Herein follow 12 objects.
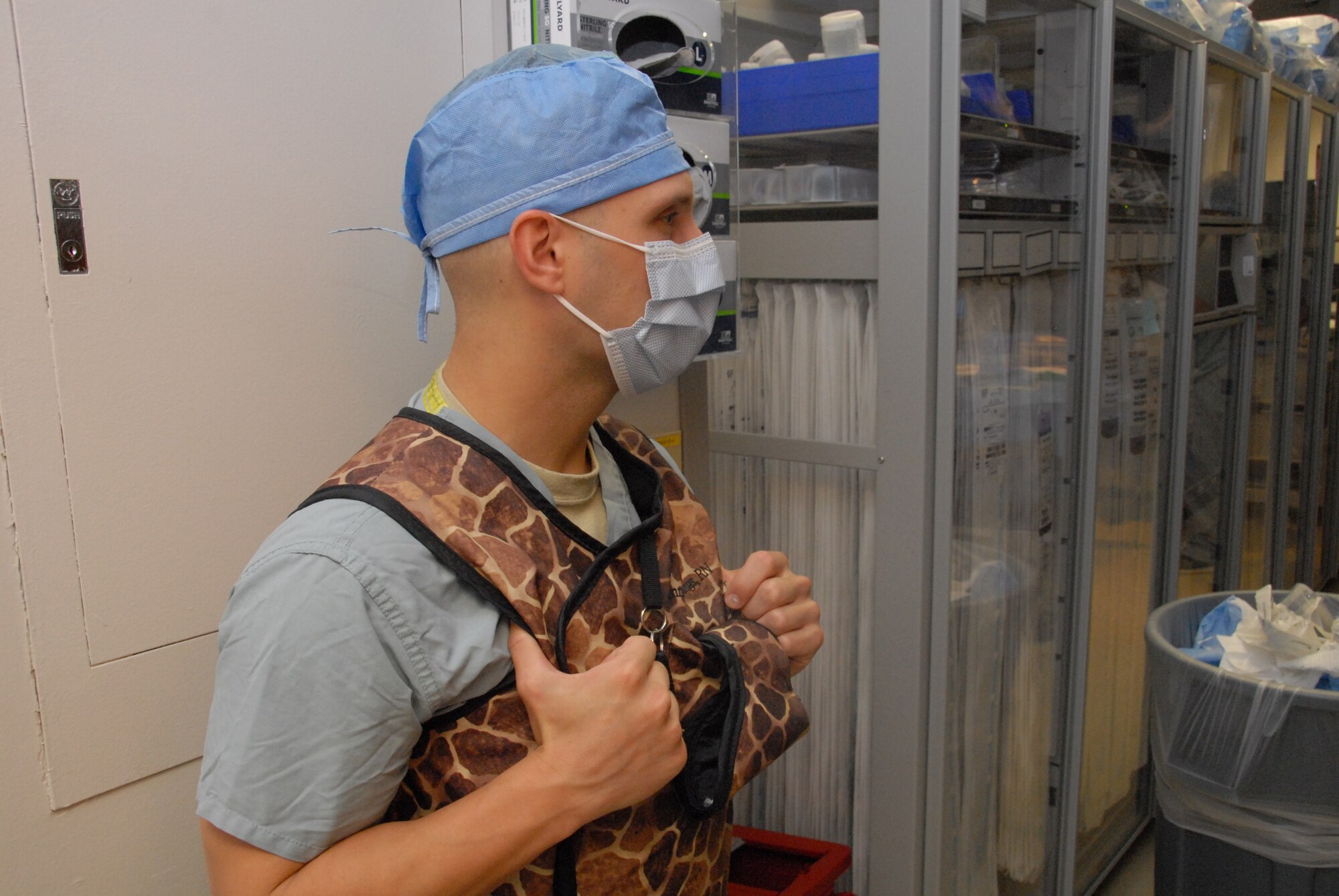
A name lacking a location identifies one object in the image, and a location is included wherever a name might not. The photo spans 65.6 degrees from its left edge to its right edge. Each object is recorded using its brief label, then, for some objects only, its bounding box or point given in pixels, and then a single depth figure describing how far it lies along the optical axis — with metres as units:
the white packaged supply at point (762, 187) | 2.20
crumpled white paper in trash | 1.77
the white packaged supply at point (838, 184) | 2.10
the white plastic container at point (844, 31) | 2.01
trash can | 1.74
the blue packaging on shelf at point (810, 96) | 1.95
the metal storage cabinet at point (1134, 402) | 2.61
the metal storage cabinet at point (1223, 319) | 3.19
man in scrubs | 0.87
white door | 1.07
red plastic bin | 2.12
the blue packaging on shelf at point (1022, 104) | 2.16
